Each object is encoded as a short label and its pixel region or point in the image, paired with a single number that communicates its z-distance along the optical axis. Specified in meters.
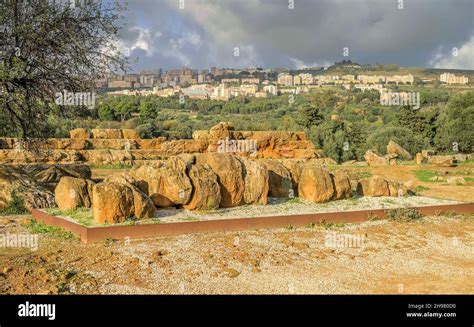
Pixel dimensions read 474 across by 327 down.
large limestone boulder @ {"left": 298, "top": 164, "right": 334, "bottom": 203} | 14.61
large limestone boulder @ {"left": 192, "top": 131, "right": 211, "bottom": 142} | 32.84
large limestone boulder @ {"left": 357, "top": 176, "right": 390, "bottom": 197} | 16.50
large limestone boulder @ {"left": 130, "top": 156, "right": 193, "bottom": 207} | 12.27
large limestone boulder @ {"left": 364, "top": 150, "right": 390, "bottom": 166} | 35.53
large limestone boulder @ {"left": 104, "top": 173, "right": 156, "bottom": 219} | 11.22
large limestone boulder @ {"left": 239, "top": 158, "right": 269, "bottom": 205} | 13.64
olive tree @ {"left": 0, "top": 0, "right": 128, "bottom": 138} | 13.59
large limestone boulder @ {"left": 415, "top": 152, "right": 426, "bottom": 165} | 36.05
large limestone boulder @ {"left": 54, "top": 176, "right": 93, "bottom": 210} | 12.74
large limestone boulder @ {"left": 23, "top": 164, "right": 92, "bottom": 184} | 16.27
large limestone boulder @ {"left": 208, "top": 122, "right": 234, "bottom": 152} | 31.81
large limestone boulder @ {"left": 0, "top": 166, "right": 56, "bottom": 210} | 14.02
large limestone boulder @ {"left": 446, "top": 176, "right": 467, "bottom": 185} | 25.83
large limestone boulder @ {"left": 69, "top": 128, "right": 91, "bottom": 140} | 33.31
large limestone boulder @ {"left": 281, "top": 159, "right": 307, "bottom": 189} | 15.66
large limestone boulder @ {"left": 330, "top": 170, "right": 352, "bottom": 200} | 15.17
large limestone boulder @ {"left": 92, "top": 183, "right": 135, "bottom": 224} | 10.79
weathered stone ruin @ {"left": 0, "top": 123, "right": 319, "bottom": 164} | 31.27
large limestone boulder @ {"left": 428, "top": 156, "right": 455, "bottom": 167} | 33.16
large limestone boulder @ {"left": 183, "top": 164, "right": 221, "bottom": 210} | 12.48
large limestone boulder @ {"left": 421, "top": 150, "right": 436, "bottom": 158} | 38.35
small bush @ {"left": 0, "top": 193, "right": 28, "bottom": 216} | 13.74
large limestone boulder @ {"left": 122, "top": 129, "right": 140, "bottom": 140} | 36.88
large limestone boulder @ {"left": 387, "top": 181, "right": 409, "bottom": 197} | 16.78
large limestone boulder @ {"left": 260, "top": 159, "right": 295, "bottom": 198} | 15.05
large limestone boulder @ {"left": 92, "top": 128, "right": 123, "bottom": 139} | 35.62
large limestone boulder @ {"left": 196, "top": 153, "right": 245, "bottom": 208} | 13.27
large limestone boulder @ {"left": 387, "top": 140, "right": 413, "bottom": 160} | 40.84
